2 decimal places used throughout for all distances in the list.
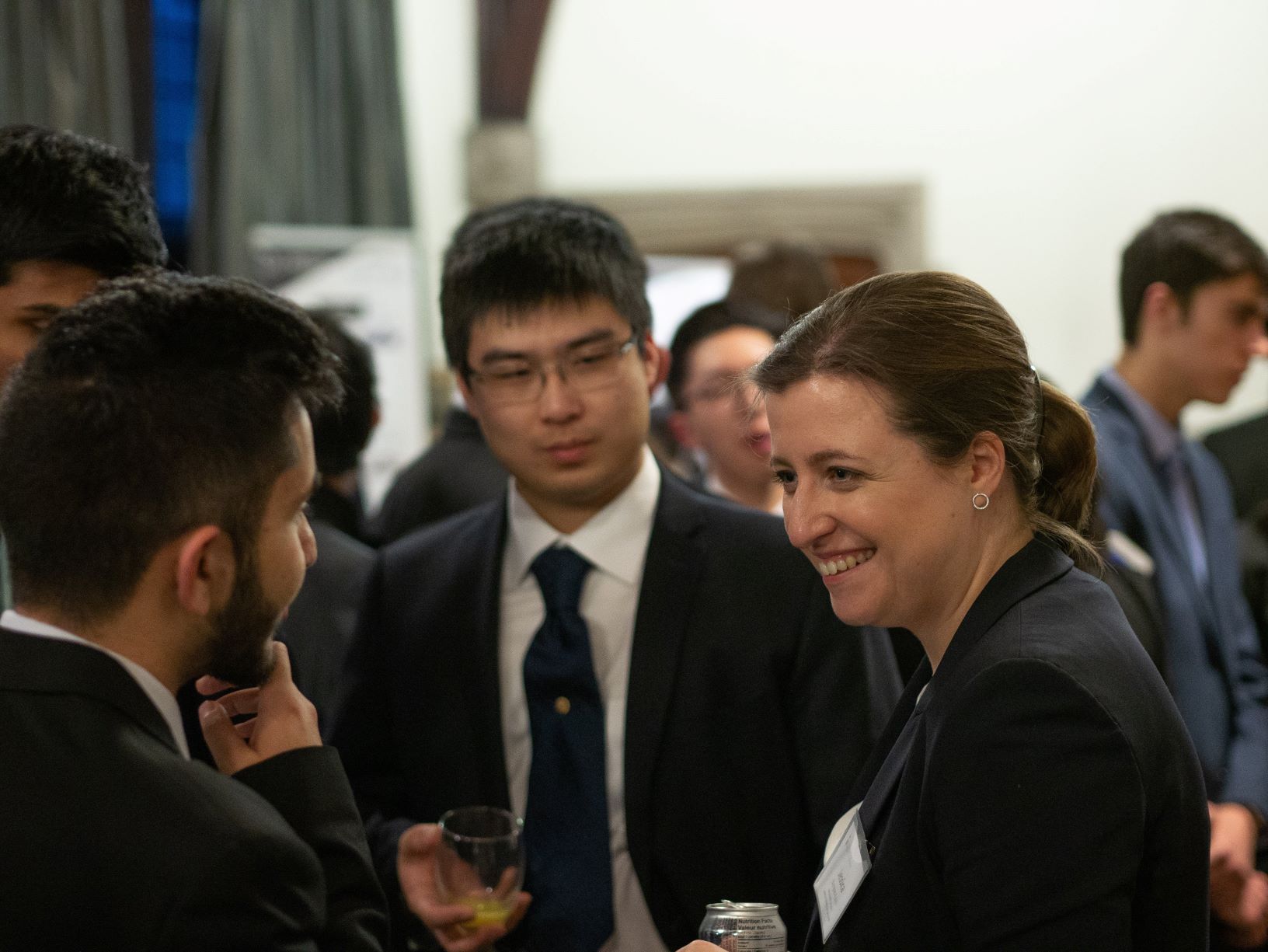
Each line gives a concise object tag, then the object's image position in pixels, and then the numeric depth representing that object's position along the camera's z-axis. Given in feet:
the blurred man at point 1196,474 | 9.05
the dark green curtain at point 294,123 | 19.12
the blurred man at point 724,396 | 10.78
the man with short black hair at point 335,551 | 7.92
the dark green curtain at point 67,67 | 16.39
